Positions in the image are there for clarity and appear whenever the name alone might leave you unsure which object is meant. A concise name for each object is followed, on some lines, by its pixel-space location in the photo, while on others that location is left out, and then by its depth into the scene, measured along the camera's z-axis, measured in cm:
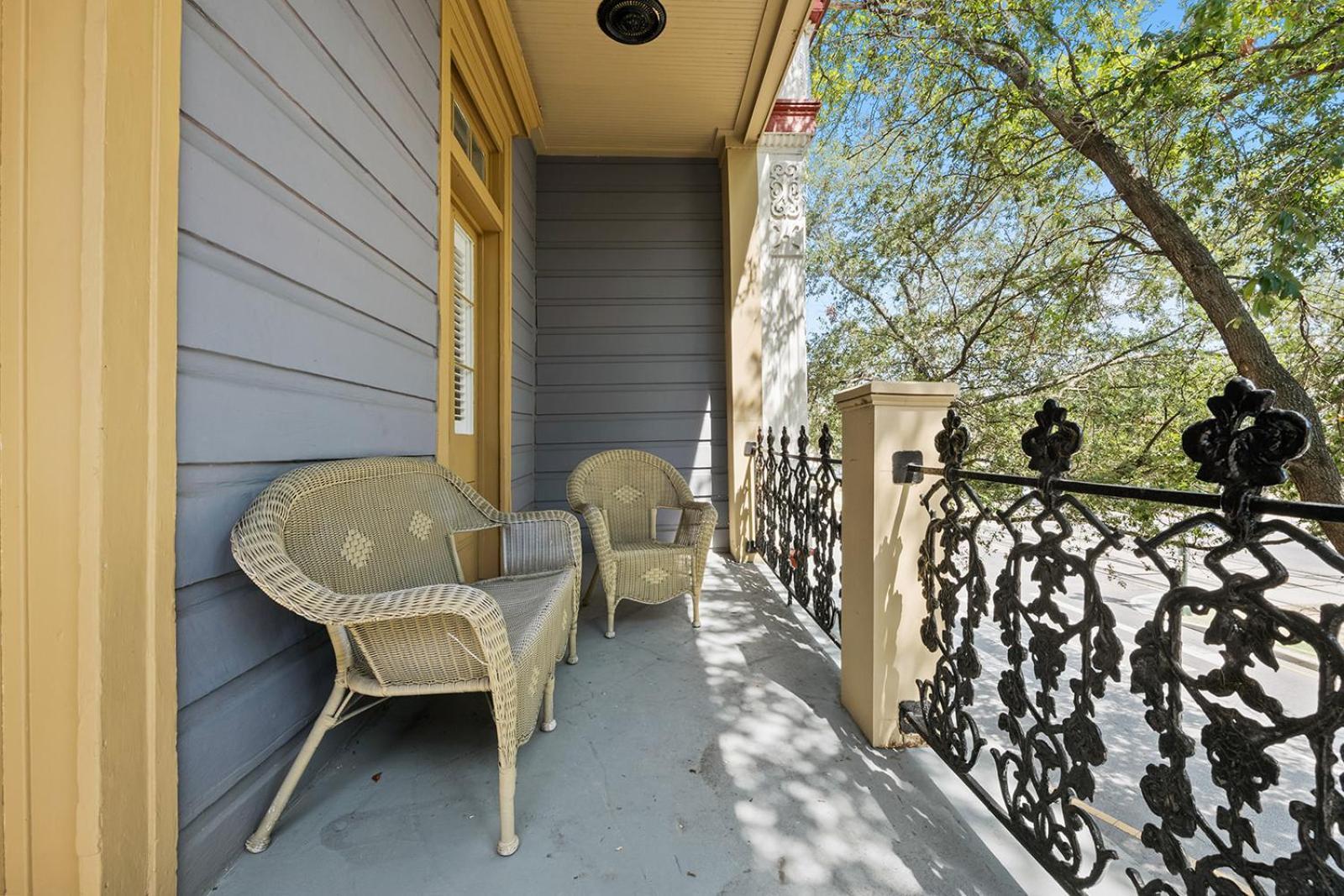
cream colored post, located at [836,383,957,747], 148
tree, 312
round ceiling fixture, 256
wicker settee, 105
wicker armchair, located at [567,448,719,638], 239
